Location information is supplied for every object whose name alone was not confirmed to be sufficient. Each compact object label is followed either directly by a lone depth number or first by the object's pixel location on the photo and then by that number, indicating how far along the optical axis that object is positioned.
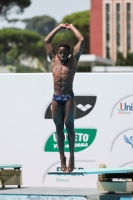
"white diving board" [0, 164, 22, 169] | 22.61
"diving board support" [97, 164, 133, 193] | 19.53
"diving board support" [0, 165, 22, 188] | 22.73
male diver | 17.83
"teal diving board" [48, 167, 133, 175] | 18.30
